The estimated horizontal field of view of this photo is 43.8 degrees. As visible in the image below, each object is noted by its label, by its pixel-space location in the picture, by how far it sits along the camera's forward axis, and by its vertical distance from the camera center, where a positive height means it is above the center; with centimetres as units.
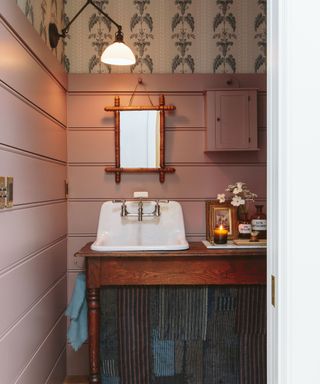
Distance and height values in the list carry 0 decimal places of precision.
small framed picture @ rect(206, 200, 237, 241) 250 -21
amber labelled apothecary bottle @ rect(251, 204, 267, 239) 234 -25
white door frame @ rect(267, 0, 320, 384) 79 -1
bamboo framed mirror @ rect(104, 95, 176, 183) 253 +26
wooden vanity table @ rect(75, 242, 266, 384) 205 -45
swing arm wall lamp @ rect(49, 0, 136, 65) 217 +72
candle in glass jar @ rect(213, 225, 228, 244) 228 -30
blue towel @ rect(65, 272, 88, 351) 217 -72
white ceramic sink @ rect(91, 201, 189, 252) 244 -26
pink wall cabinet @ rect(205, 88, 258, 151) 245 +39
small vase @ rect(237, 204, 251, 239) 239 -25
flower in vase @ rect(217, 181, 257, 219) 244 -8
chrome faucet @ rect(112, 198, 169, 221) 243 -17
